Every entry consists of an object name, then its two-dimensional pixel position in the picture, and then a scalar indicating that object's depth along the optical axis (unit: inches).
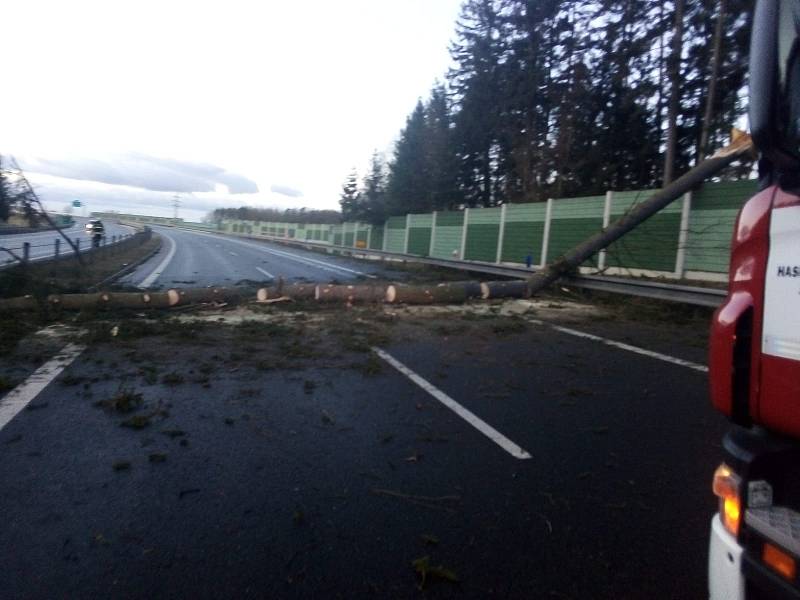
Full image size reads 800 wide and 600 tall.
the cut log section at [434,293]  485.1
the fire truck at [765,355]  72.9
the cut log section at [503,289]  514.9
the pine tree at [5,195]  606.2
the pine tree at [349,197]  1908.2
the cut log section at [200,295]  443.5
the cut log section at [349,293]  482.0
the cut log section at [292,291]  482.0
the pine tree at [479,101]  1317.7
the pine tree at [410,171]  1785.2
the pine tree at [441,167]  1606.4
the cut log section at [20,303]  400.8
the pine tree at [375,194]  1651.1
